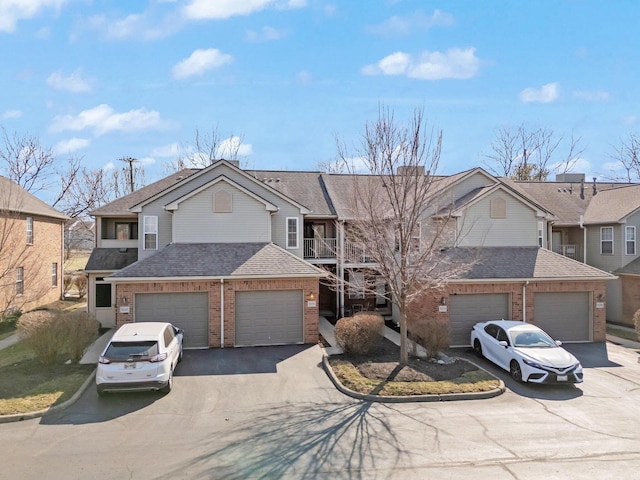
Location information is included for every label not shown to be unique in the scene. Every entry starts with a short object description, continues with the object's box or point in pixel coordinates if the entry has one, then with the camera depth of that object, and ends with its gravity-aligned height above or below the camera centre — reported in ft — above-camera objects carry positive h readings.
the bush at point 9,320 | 63.10 -12.60
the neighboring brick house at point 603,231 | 68.64 +1.73
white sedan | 37.29 -11.19
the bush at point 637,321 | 55.11 -11.05
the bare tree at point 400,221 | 39.22 +1.99
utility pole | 130.72 +24.75
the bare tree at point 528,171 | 135.23 +22.94
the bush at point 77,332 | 42.09 -9.48
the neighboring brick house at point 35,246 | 67.77 -0.89
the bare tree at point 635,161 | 121.72 +23.67
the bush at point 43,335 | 40.68 -9.35
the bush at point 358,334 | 45.65 -10.49
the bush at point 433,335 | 44.86 -10.59
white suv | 33.09 -10.10
